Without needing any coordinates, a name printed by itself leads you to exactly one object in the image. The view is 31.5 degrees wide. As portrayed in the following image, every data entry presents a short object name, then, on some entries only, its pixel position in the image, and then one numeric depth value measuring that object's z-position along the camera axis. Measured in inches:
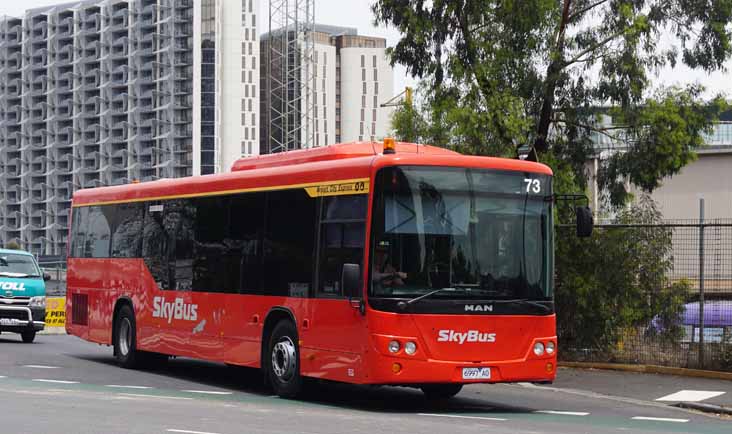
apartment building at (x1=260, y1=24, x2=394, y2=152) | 7047.2
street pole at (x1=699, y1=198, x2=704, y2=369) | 803.4
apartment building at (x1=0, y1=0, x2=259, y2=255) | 6146.7
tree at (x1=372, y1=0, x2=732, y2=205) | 942.4
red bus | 578.9
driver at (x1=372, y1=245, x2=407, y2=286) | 578.2
